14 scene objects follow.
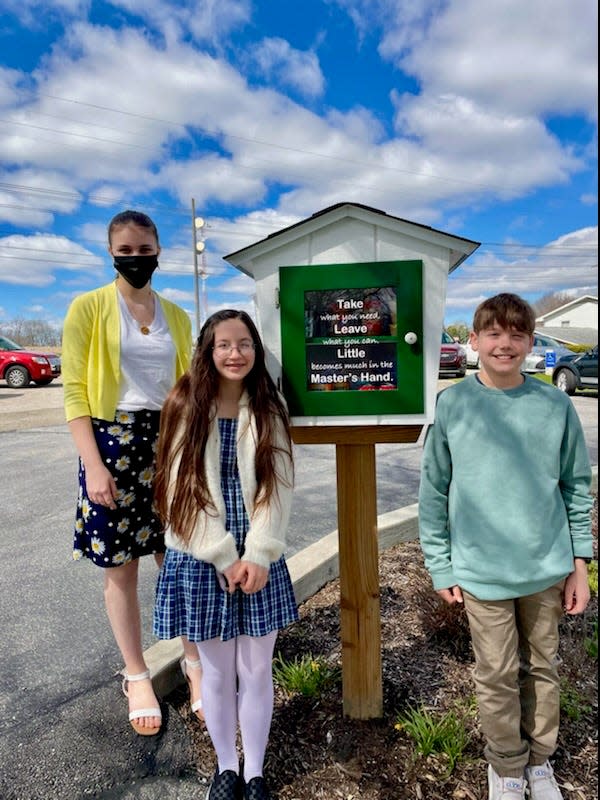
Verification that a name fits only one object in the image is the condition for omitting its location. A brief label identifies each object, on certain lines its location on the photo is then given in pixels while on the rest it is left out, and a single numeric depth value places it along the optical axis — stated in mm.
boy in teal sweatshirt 1732
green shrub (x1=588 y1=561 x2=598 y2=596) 3057
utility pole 28914
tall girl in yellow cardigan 1983
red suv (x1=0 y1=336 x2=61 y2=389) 17000
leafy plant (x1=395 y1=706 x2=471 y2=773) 1931
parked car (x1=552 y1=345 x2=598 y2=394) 13852
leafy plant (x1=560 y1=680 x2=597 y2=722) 2150
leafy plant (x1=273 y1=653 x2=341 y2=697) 2266
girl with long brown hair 1745
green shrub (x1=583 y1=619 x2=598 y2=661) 2495
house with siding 60125
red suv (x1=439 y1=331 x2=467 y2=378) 18562
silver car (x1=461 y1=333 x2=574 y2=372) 20625
